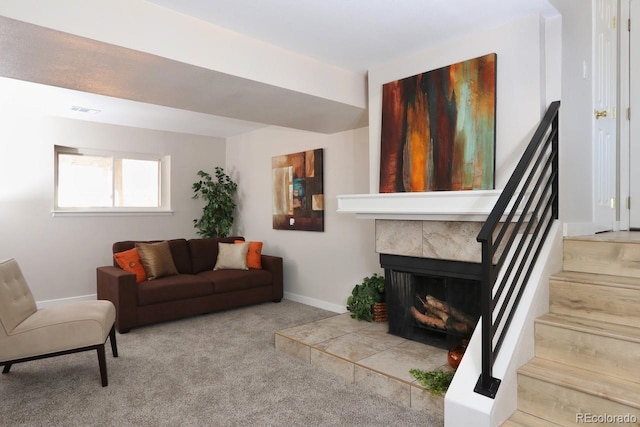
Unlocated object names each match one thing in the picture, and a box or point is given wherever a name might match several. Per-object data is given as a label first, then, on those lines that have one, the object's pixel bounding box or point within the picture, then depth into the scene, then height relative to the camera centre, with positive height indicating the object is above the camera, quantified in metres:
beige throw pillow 4.99 -0.55
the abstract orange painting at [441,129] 2.57 +0.59
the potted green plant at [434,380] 2.26 -0.98
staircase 1.68 -0.63
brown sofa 3.91 -0.80
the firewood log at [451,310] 2.95 -0.75
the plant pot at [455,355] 2.41 -0.87
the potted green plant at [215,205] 5.72 +0.11
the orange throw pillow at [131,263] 4.25 -0.54
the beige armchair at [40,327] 2.43 -0.72
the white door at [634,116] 3.28 +0.79
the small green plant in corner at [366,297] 3.68 -0.80
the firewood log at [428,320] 3.10 -0.85
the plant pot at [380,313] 3.65 -0.92
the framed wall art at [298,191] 4.71 +0.27
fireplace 2.93 -0.68
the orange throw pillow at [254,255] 5.04 -0.54
